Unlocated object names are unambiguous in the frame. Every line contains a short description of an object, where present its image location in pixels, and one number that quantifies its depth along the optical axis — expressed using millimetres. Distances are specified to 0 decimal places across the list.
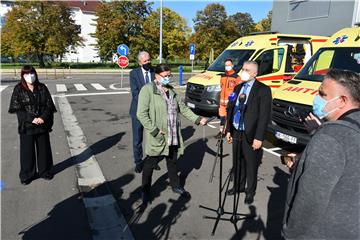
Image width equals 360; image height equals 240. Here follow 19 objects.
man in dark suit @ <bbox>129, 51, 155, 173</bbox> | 5457
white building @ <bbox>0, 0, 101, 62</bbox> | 66312
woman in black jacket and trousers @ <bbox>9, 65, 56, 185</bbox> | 4934
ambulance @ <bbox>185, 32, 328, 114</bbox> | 9453
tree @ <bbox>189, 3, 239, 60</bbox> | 47812
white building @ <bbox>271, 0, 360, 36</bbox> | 14652
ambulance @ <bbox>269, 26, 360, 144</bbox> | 6027
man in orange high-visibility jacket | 7673
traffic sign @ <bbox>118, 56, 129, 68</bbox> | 19345
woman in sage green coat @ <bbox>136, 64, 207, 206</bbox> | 4199
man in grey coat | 1624
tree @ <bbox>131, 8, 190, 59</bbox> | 43406
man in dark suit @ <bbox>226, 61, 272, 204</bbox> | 4254
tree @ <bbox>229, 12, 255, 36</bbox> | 73038
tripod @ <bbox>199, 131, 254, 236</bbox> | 3939
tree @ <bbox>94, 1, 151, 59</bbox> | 43531
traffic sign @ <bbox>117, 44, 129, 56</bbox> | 19138
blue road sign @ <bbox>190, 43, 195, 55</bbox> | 21734
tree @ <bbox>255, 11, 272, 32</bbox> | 66688
